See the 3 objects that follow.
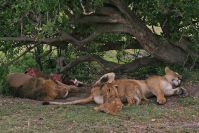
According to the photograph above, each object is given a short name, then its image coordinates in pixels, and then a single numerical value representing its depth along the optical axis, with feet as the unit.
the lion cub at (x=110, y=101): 36.90
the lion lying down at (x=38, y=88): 43.51
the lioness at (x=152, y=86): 40.74
